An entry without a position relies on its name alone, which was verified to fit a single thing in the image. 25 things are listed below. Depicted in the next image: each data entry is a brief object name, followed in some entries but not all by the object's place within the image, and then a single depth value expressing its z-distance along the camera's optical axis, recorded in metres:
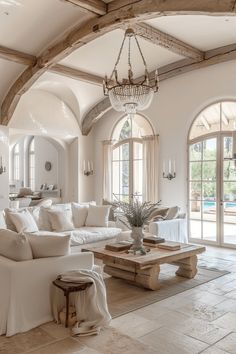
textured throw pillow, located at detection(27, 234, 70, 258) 3.46
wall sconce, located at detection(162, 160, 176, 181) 7.75
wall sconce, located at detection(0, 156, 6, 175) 7.92
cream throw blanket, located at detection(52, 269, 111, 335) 3.19
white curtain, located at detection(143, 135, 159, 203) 8.05
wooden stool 3.13
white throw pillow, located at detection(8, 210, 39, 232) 5.36
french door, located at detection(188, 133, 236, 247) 6.96
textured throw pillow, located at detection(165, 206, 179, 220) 6.72
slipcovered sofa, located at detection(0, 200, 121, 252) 5.65
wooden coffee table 4.21
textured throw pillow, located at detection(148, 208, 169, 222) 6.68
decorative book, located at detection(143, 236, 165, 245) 5.06
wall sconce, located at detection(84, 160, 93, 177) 9.55
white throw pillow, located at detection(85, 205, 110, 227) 6.69
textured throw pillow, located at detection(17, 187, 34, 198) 11.67
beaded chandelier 4.67
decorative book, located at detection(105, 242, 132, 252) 4.68
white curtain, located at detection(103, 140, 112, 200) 9.26
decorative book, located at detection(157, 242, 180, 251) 4.71
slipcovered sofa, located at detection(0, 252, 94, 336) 3.11
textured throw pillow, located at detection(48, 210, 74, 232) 6.02
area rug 3.84
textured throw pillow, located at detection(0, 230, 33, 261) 3.35
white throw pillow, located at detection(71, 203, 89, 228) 6.70
